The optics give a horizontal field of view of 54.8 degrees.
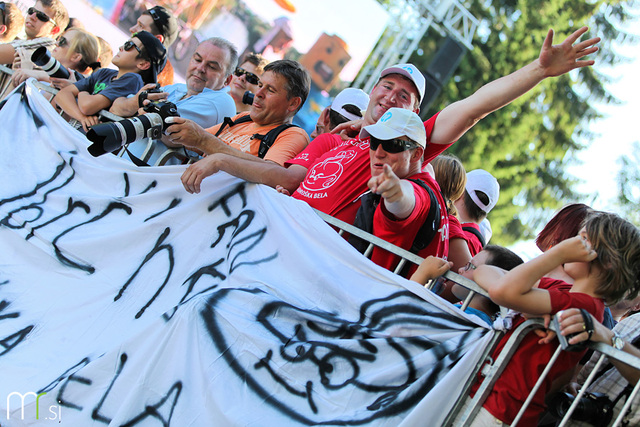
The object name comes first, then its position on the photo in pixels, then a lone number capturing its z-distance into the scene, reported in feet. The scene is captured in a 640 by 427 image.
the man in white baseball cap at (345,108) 15.06
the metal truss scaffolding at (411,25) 49.88
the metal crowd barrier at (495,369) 7.34
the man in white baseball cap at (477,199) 14.19
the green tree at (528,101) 65.57
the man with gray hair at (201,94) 14.07
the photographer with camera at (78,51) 20.36
